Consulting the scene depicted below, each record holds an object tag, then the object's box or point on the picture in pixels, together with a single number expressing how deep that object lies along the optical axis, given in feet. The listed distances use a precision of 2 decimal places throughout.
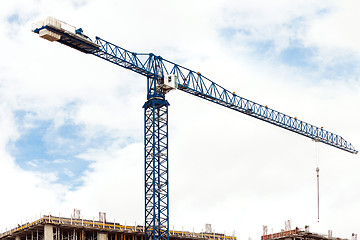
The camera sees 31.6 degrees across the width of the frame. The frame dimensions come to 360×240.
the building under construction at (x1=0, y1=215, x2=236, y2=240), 361.51
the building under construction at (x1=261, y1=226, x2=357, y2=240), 454.40
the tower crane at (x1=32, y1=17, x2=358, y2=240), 344.08
